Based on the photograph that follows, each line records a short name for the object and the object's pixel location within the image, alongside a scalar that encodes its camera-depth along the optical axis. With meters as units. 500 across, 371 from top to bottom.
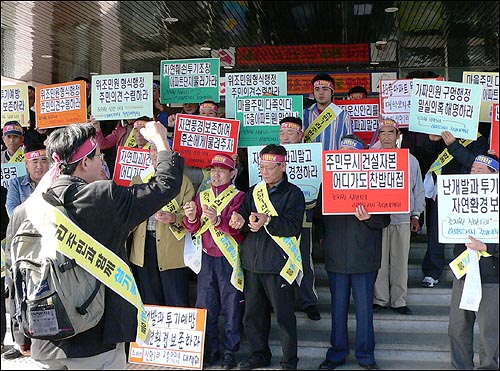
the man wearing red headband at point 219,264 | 5.54
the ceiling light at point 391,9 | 9.05
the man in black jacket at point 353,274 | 5.31
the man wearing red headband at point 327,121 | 6.60
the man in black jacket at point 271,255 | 5.30
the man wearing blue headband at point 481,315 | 4.79
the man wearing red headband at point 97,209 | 2.73
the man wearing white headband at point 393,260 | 6.12
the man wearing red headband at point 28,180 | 6.15
